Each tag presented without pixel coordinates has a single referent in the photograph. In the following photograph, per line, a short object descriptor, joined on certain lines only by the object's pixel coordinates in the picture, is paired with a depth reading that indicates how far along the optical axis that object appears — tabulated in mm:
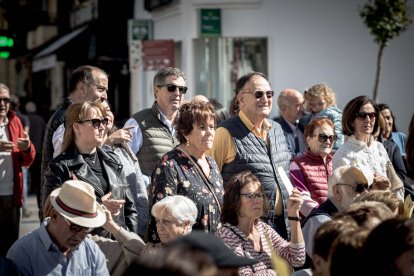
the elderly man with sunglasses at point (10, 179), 16766
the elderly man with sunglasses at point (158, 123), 13541
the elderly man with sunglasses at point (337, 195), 11721
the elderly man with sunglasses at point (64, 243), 9418
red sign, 32980
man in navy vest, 12769
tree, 30595
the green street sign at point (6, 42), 28236
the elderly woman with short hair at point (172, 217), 10447
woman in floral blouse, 11514
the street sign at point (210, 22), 34536
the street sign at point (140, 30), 38778
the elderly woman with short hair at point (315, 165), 13792
